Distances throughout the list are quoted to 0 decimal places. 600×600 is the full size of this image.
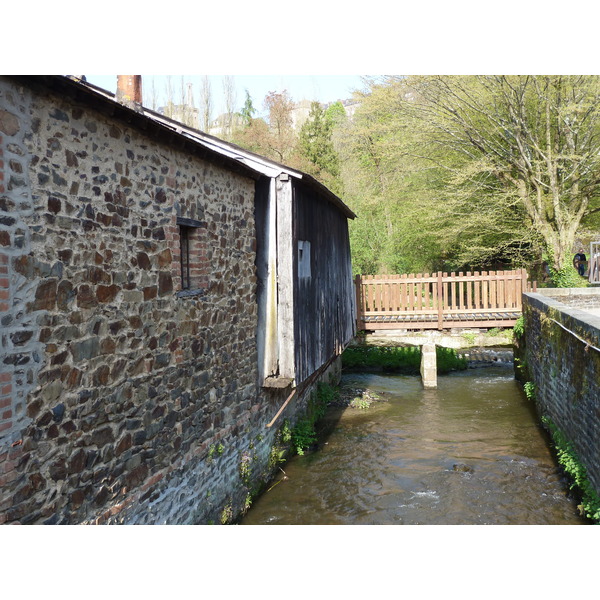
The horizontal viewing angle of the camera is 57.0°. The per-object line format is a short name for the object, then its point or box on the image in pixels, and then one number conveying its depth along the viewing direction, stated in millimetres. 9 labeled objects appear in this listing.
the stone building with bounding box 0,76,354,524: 3576
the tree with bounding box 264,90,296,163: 28047
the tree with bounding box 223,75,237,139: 36228
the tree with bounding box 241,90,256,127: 36469
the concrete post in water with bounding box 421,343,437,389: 14477
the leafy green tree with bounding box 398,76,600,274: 16375
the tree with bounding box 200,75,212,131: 34281
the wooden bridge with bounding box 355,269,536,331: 14984
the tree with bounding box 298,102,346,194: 28422
